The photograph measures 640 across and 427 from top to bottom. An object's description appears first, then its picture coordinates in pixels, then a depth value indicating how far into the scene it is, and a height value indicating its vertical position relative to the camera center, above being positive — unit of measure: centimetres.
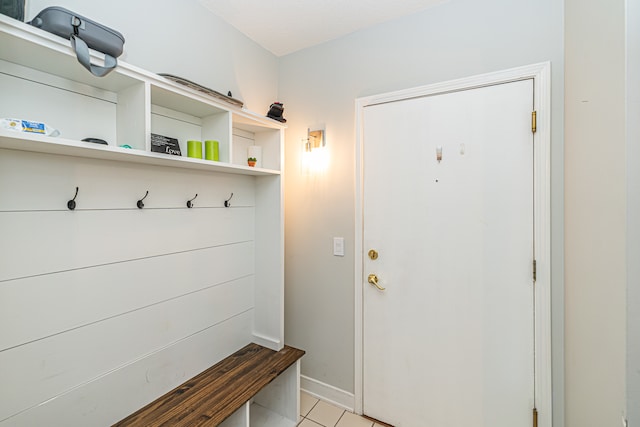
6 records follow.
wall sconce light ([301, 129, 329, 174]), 199 +44
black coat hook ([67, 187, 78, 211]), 112 +4
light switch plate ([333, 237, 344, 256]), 194 -23
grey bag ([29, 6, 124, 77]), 93 +62
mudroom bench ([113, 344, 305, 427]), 129 -93
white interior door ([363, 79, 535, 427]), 143 -26
